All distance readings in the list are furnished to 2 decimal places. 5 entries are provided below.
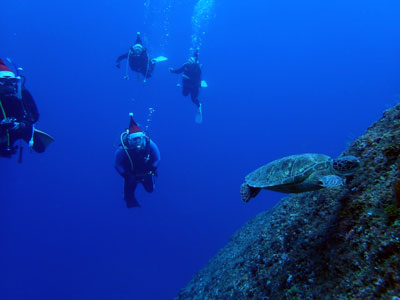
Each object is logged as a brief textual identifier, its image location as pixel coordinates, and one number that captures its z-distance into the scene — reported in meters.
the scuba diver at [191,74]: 13.30
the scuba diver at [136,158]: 7.95
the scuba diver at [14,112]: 6.96
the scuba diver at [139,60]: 11.70
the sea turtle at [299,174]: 2.31
